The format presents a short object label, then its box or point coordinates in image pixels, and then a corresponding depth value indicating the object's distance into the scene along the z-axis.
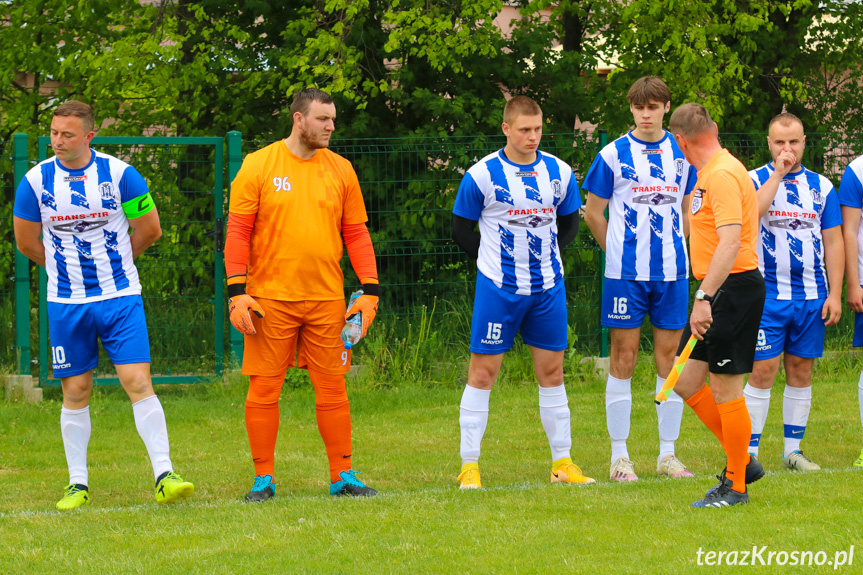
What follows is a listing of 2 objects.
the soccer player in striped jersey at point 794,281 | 12.41
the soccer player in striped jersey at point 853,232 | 12.64
